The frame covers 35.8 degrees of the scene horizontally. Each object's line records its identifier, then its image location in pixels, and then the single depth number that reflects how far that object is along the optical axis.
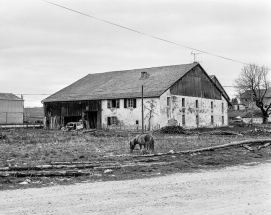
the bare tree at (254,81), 78.69
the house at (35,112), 89.28
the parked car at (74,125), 50.22
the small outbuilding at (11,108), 70.62
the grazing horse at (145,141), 20.16
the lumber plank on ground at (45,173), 12.62
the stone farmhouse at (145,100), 47.78
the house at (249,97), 82.39
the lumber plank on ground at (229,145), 18.91
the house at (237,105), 117.34
